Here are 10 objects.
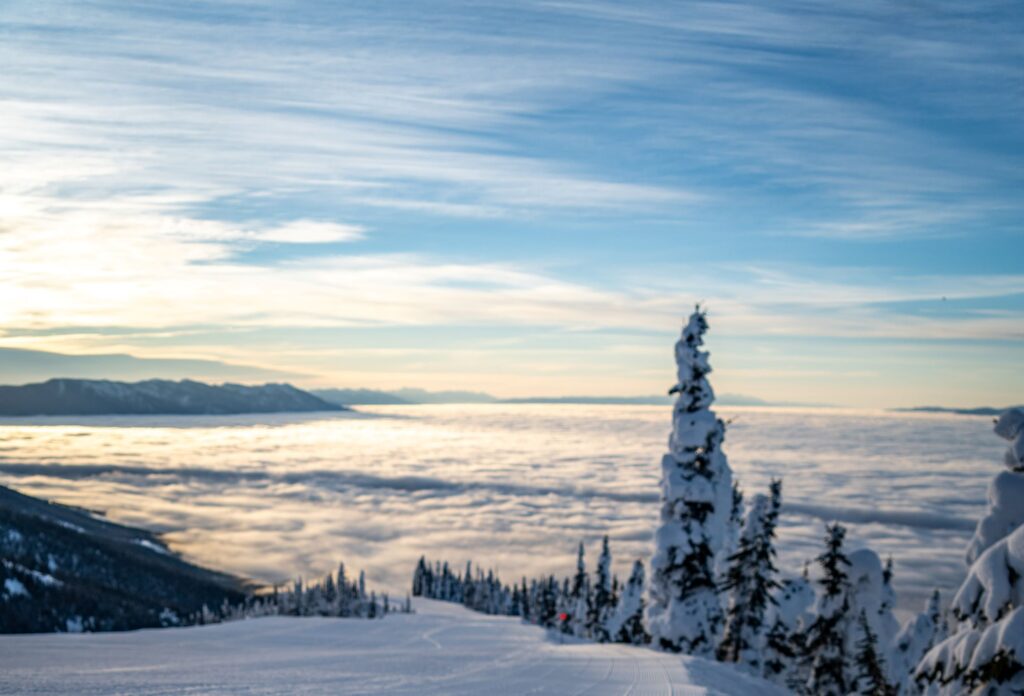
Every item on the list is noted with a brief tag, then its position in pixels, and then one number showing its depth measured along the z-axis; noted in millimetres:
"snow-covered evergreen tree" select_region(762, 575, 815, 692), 45656
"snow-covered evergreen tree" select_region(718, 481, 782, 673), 39062
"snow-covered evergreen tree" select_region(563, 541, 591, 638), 112812
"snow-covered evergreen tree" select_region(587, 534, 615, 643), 89438
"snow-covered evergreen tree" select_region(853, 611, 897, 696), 31962
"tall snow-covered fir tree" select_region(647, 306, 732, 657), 32438
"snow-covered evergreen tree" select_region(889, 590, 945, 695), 56688
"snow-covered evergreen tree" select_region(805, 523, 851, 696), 35375
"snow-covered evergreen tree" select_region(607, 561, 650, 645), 69625
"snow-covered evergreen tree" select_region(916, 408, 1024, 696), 11797
